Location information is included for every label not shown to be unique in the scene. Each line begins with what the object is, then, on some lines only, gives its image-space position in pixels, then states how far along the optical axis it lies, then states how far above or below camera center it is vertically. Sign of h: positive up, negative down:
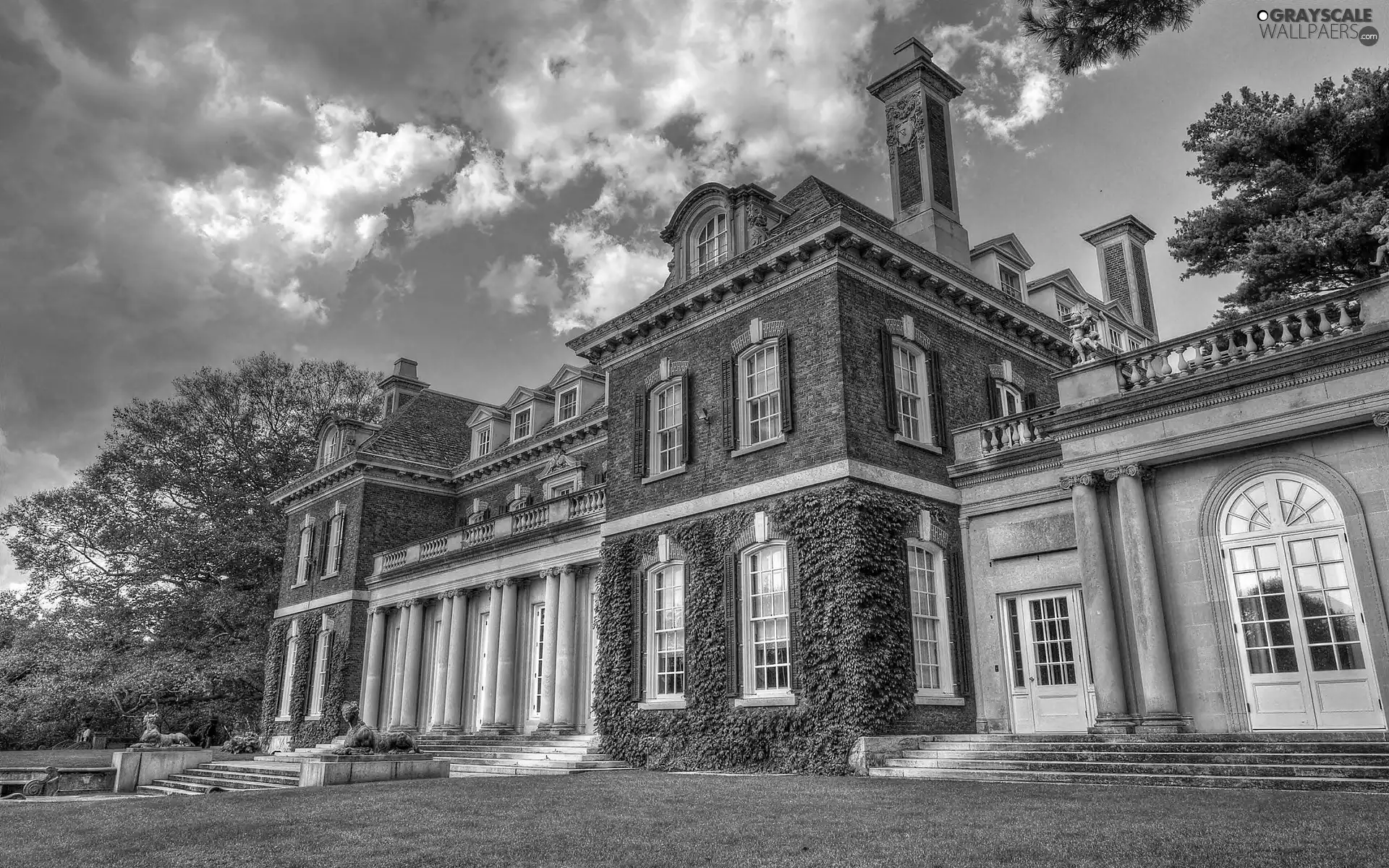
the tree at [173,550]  35.09 +6.70
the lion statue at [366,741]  17.48 -0.24
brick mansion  13.87 +3.54
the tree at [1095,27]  7.95 +5.49
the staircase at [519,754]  18.88 -0.60
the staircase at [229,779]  19.11 -1.01
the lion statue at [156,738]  23.03 -0.21
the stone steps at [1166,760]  11.01 -0.51
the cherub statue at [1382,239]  13.51 +6.47
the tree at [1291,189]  19.28 +10.66
